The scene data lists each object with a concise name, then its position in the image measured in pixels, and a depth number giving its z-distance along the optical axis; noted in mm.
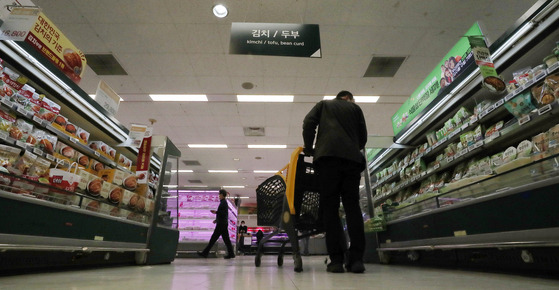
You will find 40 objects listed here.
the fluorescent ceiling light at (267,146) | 10734
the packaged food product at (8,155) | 2004
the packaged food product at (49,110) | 2491
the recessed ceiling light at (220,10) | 4422
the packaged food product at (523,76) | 1949
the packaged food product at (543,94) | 1775
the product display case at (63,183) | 1907
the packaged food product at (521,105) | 1933
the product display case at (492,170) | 1513
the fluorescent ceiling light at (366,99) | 7157
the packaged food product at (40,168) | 2238
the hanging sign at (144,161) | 3494
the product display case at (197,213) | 8539
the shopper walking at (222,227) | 7057
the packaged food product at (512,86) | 2058
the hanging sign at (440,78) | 2949
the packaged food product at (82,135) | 2986
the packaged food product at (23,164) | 2082
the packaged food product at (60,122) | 2631
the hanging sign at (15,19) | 2023
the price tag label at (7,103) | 2042
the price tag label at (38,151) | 2283
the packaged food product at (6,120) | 2062
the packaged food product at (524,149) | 1910
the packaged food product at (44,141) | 2430
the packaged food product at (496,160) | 2211
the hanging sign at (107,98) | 3409
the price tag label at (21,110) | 2174
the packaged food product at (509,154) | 2059
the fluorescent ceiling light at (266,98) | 7121
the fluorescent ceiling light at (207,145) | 10562
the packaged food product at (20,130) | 2162
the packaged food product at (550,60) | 1791
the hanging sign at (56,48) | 2482
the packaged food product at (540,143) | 1807
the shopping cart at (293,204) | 2393
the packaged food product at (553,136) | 1616
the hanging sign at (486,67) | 2064
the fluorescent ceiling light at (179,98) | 7096
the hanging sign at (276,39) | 3520
